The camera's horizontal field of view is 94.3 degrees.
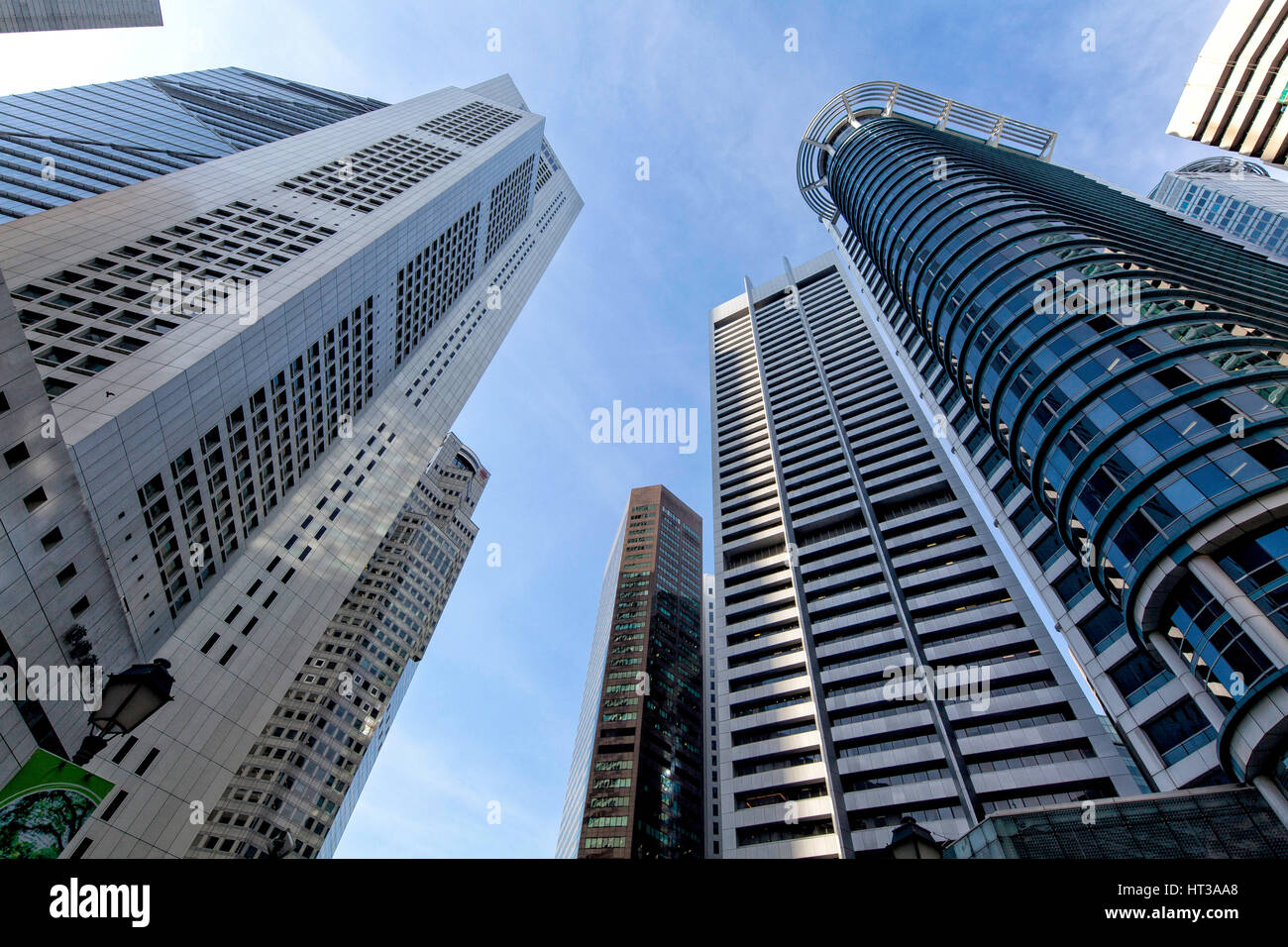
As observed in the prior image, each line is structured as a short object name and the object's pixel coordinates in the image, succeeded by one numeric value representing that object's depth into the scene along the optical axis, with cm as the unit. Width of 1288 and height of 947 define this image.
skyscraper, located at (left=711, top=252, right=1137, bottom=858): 4447
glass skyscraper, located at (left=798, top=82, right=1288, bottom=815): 2475
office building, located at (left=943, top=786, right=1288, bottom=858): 1817
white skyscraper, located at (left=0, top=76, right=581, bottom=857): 2330
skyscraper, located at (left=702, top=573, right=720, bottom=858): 9025
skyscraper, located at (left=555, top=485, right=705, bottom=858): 8550
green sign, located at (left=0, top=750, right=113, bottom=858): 1923
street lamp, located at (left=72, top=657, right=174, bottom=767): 772
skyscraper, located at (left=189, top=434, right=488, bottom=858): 7412
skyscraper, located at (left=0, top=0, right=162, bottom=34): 3177
